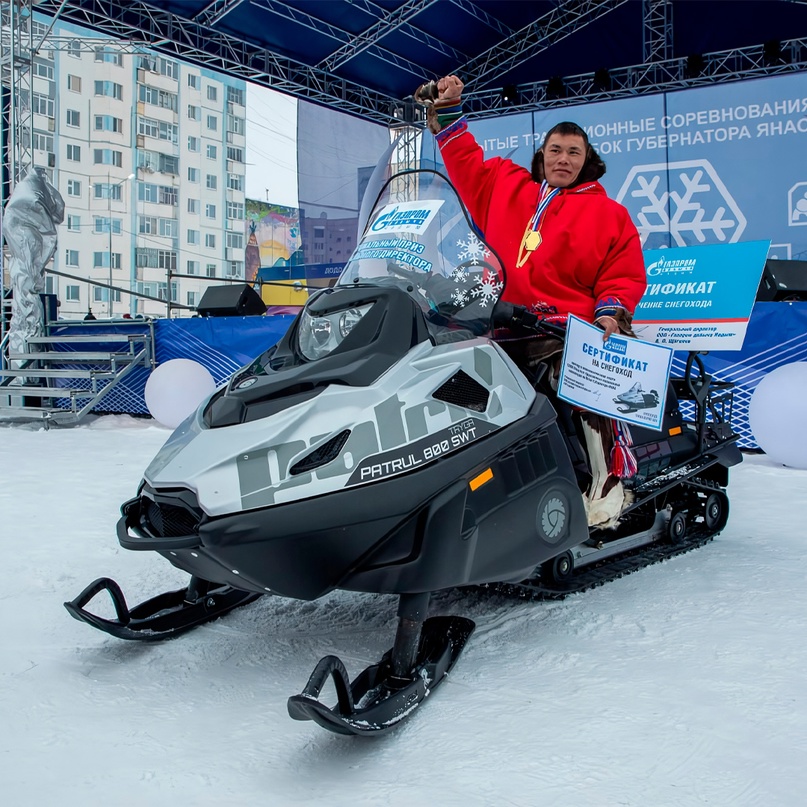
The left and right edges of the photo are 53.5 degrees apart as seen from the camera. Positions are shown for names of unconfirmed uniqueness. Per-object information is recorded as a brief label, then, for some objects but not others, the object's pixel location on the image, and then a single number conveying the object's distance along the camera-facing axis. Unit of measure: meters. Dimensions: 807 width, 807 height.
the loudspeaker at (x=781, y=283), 5.20
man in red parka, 2.34
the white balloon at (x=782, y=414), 4.34
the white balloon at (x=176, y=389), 6.23
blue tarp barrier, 4.90
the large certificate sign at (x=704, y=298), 3.05
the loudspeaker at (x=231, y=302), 7.25
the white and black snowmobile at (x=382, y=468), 1.58
